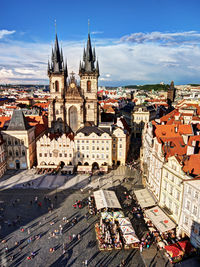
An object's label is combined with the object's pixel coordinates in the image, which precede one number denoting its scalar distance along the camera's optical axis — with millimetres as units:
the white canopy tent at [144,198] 43722
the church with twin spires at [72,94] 83500
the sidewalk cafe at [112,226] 34500
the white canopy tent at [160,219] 36369
